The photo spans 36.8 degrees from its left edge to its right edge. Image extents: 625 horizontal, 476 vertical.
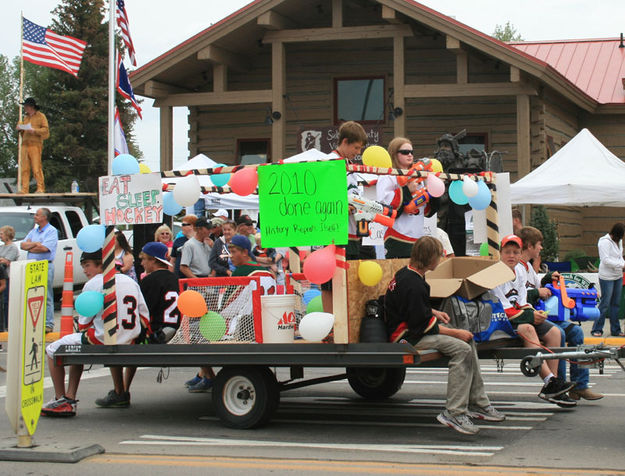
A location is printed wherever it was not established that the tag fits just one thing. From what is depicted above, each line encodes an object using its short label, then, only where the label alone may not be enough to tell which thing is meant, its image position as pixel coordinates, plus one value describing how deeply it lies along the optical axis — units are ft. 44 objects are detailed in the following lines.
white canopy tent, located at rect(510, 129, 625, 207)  53.26
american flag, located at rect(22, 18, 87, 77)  71.26
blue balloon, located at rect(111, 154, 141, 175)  27.94
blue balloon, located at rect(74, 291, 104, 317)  27.68
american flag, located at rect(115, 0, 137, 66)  70.18
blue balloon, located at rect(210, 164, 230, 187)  26.71
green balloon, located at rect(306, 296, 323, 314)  26.05
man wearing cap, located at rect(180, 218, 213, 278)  39.19
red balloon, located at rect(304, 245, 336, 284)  23.94
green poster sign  24.14
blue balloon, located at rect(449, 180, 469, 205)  29.55
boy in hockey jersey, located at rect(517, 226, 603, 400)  29.76
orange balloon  26.40
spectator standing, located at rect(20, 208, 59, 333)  50.47
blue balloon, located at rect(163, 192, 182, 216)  31.73
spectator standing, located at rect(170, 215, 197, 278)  42.64
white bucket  25.81
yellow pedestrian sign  23.04
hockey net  26.50
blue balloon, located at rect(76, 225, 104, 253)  28.04
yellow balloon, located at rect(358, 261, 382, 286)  24.70
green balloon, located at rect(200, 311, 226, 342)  26.66
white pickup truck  61.36
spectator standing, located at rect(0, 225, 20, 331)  51.21
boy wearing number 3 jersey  28.14
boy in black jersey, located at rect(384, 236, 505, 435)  24.47
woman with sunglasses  28.76
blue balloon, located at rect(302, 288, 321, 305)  28.55
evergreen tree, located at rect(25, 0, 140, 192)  180.65
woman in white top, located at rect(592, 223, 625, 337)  48.49
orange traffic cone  34.91
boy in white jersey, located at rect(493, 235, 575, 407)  27.61
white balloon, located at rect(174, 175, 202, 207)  27.07
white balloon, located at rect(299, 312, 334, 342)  24.54
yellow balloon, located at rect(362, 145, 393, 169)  26.89
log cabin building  66.23
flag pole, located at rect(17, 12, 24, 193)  70.64
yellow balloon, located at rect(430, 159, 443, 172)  30.00
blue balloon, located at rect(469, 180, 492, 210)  28.96
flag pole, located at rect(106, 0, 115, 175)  66.44
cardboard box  25.84
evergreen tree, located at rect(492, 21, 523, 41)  256.73
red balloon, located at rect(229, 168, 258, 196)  25.71
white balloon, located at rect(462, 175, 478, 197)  28.25
